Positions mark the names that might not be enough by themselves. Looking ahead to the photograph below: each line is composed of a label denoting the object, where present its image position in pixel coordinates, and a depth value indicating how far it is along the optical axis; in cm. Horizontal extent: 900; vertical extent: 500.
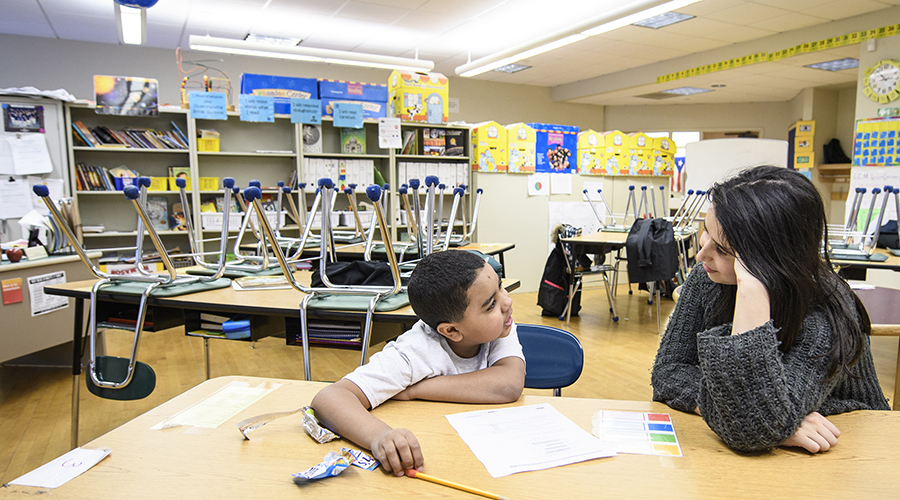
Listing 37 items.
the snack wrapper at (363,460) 78
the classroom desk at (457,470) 71
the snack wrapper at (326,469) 74
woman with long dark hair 77
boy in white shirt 98
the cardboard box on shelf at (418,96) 495
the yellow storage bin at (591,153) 589
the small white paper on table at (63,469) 74
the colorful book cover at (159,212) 464
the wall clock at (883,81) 461
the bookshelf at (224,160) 449
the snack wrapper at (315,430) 86
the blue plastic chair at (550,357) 144
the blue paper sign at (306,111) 466
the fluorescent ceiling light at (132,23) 439
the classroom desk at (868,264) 287
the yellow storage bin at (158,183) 455
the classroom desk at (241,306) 163
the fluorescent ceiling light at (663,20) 531
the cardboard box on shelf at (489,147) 536
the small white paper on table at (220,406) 95
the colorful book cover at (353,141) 502
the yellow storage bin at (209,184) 462
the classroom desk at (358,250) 305
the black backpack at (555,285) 450
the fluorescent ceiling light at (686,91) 809
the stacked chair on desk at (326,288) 151
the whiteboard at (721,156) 556
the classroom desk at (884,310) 159
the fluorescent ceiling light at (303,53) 557
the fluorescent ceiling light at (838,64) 643
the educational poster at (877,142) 457
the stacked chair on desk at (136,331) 176
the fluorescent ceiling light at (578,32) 466
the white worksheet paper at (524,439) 79
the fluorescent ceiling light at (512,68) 759
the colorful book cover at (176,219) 473
